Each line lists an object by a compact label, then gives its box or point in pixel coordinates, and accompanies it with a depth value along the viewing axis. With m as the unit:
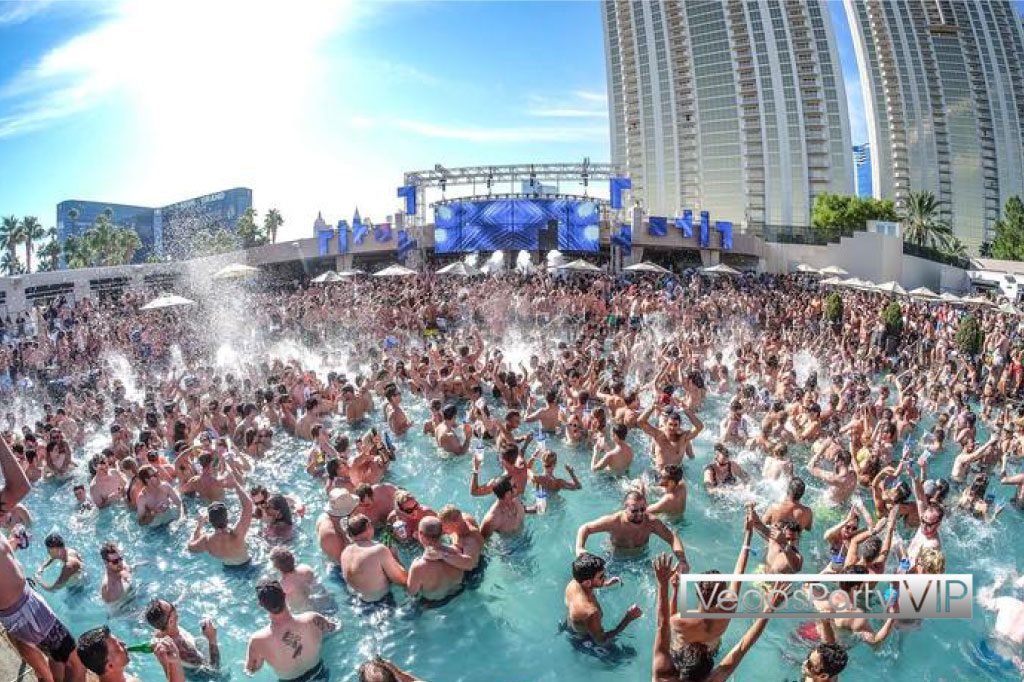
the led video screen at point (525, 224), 35.28
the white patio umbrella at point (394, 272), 25.50
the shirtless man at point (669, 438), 8.22
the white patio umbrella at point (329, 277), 27.23
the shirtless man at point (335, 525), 6.52
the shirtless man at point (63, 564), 6.60
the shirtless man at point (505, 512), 6.67
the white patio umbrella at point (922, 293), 22.83
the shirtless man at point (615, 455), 8.55
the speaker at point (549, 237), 35.72
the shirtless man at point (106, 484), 8.70
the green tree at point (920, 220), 54.47
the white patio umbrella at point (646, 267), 27.31
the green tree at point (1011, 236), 49.47
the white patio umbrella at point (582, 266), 27.92
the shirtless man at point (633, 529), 5.50
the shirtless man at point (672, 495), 7.05
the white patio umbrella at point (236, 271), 23.11
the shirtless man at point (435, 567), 5.68
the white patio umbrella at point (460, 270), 25.96
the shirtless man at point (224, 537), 6.45
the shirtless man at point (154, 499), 8.14
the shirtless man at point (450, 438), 9.90
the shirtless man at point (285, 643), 4.66
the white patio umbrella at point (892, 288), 22.88
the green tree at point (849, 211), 50.56
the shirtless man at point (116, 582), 6.25
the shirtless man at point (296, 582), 5.51
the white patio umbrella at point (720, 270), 27.72
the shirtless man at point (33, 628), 3.79
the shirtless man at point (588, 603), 4.87
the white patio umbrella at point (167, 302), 17.66
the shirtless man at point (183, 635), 4.56
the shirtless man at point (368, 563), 5.90
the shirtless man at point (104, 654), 3.73
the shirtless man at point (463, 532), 5.98
